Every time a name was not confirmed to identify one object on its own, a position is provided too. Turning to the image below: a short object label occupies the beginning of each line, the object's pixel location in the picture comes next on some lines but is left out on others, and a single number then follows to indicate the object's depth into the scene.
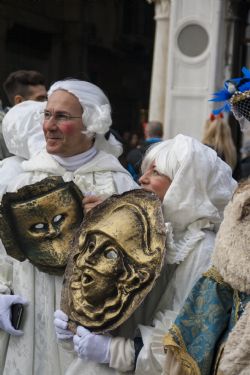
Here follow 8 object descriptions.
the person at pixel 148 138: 11.12
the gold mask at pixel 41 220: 6.27
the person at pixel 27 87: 9.22
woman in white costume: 5.51
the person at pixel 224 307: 4.84
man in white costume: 6.31
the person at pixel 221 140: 11.77
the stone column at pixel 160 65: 21.03
